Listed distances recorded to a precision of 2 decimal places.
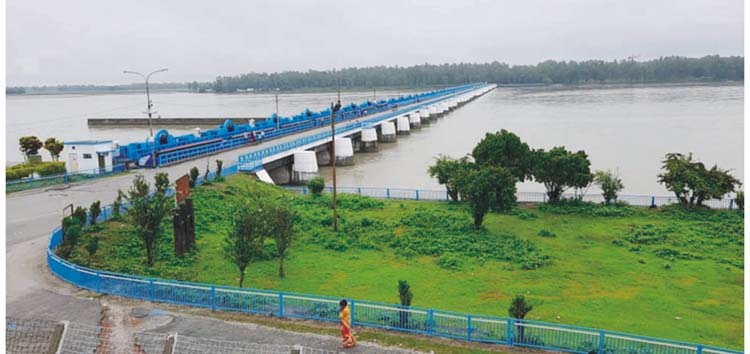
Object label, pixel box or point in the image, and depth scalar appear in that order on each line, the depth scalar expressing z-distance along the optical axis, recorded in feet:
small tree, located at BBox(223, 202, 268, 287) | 54.70
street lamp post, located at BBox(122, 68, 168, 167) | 117.98
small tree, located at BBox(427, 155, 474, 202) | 98.73
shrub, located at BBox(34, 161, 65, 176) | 112.78
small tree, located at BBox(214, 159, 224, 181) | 105.91
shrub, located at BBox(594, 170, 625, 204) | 97.81
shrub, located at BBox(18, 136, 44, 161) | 142.82
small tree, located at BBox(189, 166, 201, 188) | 98.20
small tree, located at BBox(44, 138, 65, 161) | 141.08
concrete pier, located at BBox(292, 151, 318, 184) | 140.67
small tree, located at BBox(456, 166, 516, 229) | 81.20
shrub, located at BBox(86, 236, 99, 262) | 60.64
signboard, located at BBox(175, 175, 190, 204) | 68.85
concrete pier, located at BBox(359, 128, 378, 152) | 199.00
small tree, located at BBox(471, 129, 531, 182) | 100.83
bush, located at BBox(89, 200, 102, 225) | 73.20
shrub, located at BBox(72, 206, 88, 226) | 68.33
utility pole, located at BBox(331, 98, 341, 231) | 82.07
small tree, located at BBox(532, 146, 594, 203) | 97.09
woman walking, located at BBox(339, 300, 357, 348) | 39.11
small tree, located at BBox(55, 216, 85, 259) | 61.52
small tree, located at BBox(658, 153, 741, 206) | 92.68
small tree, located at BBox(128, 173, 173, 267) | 61.98
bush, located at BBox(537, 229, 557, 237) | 79.25
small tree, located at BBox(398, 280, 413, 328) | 46.01
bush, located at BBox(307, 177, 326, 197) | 102.99
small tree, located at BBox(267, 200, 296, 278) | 61.05
